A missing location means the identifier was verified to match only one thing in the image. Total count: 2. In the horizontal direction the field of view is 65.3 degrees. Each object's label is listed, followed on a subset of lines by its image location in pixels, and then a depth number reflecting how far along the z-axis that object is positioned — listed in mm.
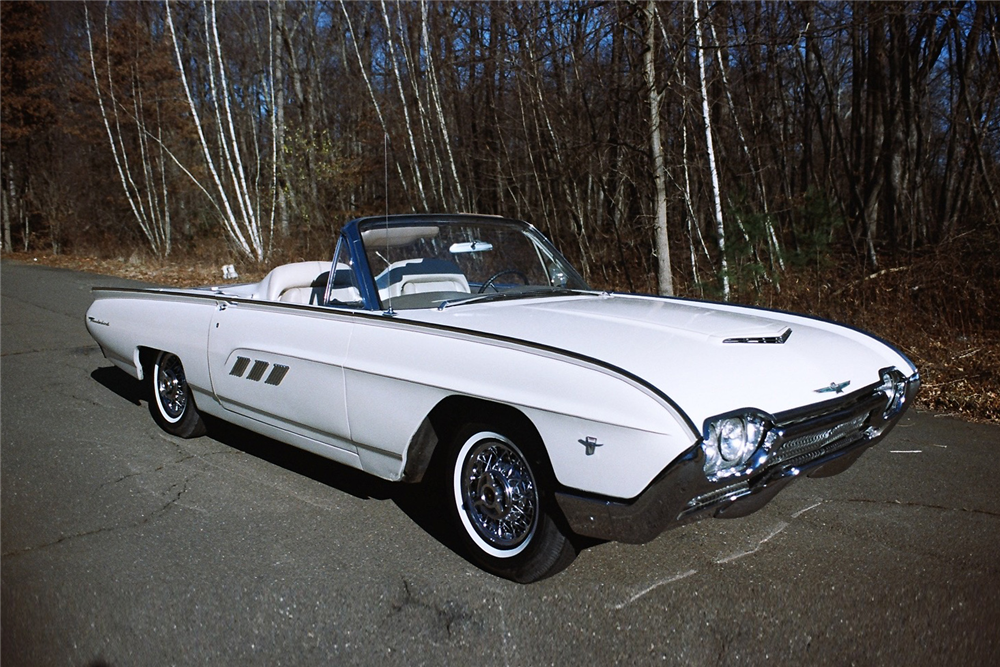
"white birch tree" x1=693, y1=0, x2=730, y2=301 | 9445
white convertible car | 2611
